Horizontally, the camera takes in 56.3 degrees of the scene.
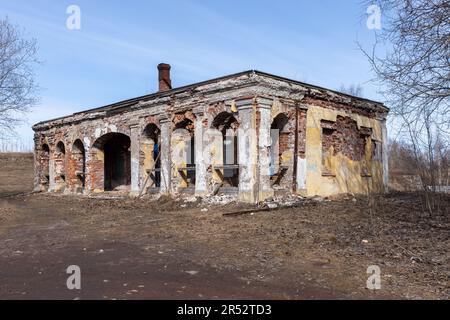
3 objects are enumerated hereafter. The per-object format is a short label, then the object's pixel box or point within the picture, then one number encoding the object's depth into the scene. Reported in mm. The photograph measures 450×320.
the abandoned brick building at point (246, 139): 12570
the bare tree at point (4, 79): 22406
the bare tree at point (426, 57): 7215
